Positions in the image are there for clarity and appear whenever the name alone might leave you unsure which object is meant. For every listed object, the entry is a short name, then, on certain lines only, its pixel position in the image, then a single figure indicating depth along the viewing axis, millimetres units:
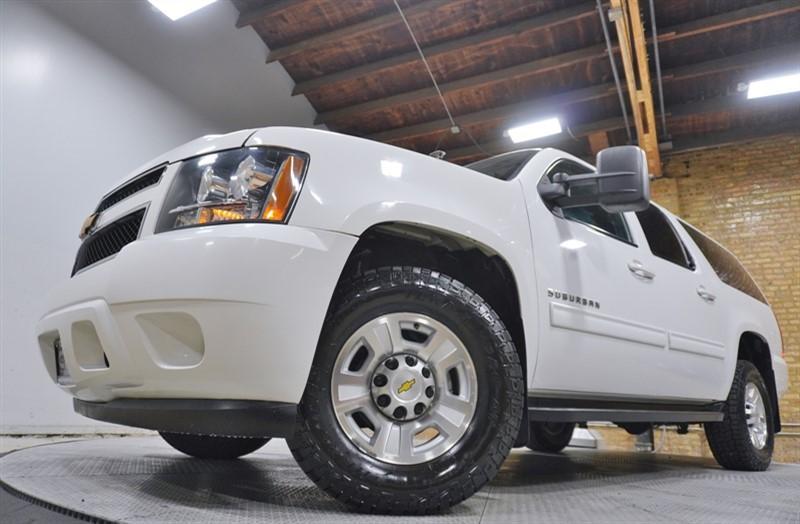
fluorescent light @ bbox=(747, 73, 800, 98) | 7692
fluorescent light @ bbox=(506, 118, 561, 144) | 8656
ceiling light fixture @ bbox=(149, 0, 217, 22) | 5781
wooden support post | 6113
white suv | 1562
